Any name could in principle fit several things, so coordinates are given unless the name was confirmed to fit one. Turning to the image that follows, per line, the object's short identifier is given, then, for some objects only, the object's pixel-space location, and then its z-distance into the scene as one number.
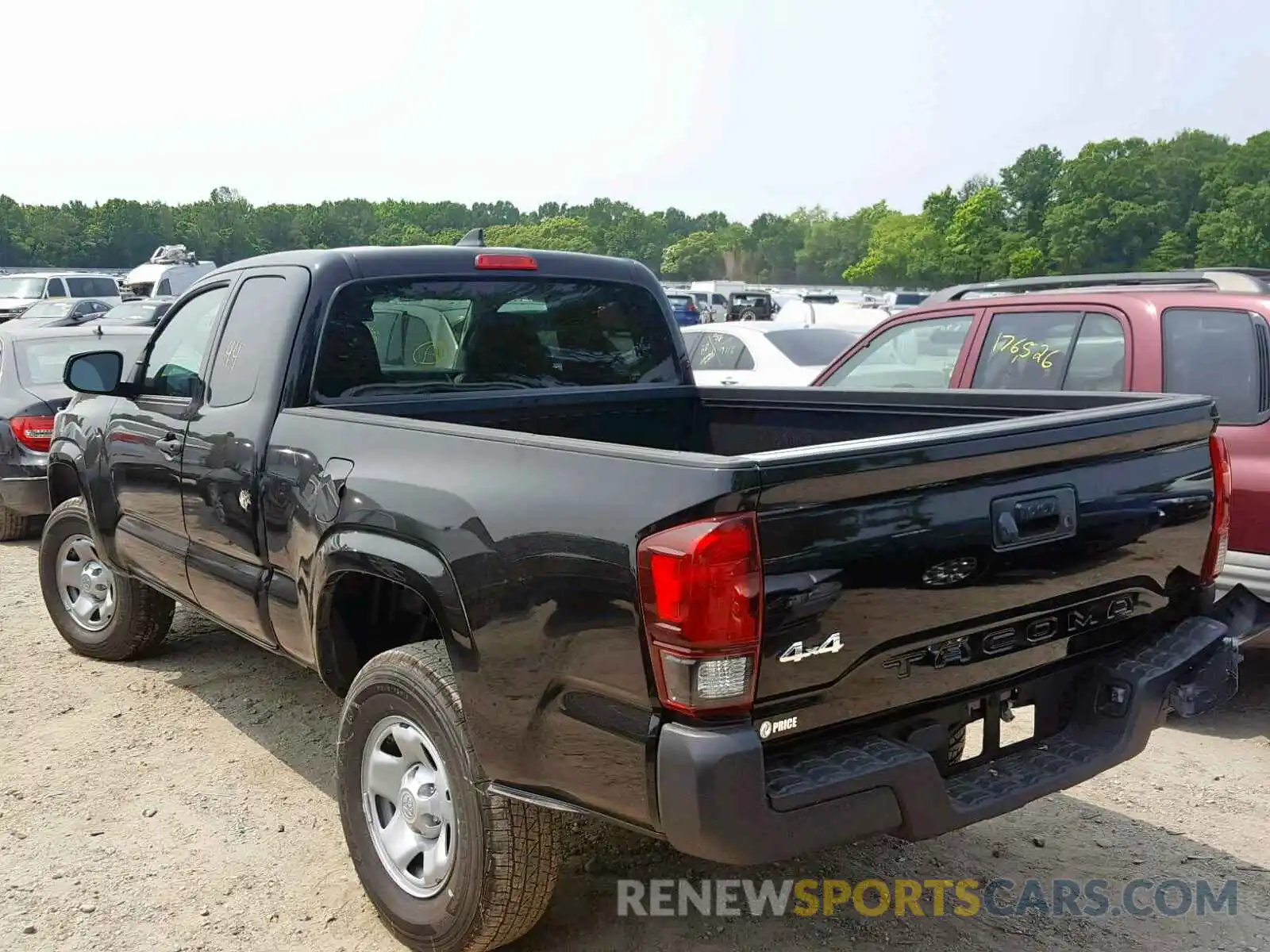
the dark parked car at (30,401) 7.57
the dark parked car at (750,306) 34.59
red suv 4.61
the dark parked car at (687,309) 31.81
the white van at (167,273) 27.54
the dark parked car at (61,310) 18.47
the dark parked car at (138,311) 17.48
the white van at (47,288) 26.02
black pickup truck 2.26
